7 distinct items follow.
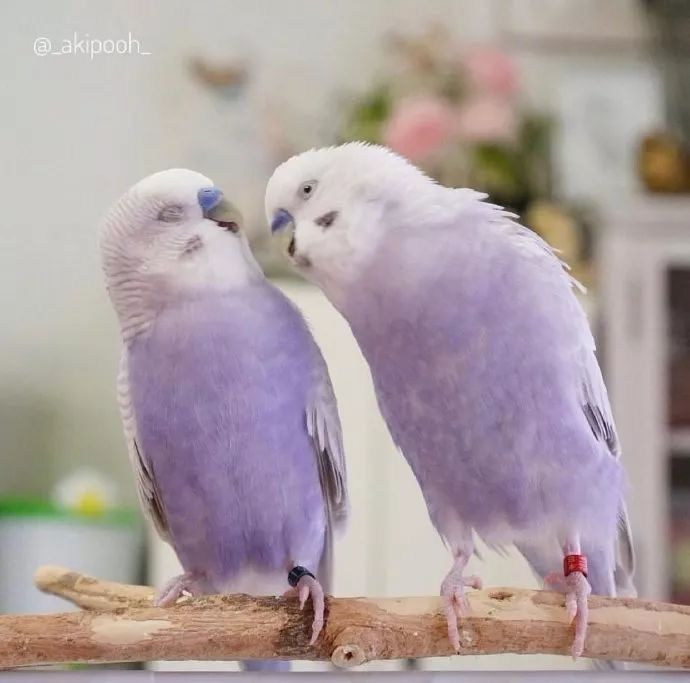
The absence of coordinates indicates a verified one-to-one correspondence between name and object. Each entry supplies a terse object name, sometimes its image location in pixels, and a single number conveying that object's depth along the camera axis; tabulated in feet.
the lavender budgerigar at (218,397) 3.90
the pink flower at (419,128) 4.12
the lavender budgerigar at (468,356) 3.90
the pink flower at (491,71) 4.33
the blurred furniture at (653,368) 4.14
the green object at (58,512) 4.02
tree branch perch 3.85
